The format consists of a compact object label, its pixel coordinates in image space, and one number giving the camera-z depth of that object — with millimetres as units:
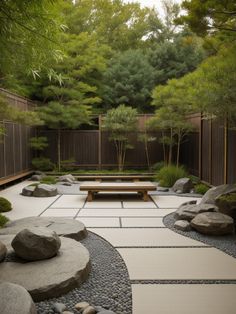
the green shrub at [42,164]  10414
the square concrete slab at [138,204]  5814
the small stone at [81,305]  2143
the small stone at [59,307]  2096
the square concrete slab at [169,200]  5862
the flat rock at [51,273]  2281
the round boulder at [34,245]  2666
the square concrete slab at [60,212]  5090
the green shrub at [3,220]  4178
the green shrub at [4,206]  5198
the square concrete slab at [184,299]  2127
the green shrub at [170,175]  8219
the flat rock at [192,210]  4445
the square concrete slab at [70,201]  5898
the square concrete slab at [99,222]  4400
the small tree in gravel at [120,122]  10250
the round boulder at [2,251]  2654
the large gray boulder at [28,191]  6870
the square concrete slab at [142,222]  4414
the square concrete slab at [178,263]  2697
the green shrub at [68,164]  10875
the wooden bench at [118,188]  6367
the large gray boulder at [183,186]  7213
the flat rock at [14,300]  1801
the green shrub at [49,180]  8820
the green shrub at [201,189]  7073
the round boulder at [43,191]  6797
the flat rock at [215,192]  4689
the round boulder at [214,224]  3874
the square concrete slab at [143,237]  3574
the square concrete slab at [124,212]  5113
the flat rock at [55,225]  3648
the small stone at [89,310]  2066
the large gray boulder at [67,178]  9130
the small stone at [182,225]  4117
